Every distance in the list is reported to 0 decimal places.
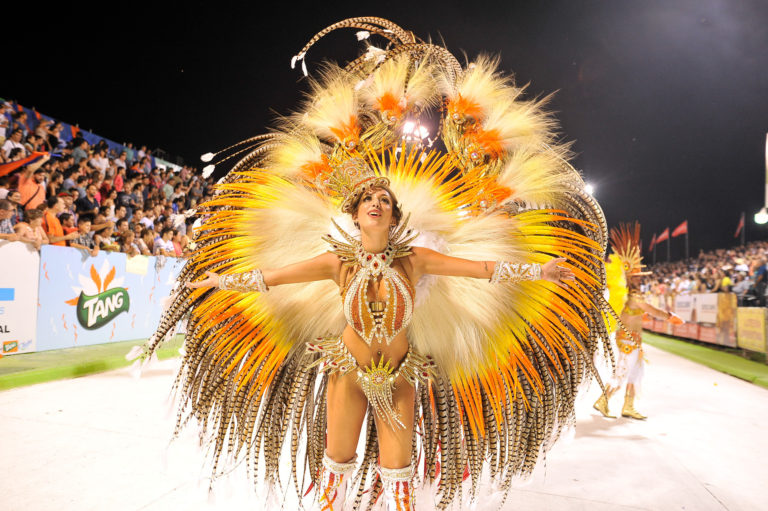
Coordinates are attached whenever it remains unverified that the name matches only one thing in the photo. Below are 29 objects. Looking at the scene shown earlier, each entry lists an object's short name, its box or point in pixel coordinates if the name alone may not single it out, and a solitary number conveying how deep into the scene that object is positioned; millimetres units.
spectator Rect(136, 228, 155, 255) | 7465
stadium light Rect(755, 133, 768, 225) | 7850
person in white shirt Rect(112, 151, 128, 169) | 9016
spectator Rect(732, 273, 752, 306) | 7812
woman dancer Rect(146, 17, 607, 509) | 1834
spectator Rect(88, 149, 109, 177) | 8227
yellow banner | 7015
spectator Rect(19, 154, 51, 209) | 5953
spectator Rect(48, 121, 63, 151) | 7570
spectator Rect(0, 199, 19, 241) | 5172
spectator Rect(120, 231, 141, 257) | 6734
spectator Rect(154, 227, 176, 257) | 7707
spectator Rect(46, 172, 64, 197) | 6395
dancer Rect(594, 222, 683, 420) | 4340
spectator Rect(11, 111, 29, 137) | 7248
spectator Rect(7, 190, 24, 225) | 5455
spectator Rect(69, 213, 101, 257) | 6065
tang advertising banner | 5414
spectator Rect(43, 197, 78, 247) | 5727
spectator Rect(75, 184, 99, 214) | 6957
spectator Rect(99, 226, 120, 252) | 6477
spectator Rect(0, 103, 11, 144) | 6422
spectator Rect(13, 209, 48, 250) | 5203
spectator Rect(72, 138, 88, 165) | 8023
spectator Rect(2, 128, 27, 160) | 6340
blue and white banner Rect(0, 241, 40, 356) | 4832
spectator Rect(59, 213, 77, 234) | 6035
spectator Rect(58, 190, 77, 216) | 6465
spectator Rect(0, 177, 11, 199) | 5580
